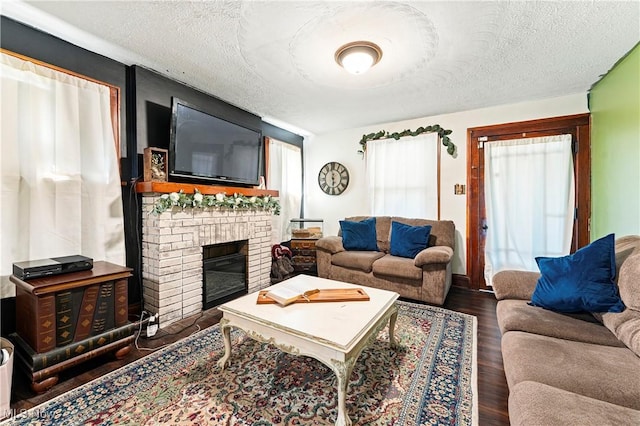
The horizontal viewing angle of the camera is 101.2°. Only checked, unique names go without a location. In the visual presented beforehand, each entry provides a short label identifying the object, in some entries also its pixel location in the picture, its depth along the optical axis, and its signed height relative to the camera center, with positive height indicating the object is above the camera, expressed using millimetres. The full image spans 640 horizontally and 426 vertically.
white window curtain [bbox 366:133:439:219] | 3916 +556
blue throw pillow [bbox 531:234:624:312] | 1566 -459
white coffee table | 1317 -649
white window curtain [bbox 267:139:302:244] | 4270 +540
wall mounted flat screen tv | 2613 +738
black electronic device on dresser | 1684 -349
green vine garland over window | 3770 +1195
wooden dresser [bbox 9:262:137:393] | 1604 -713
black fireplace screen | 2875 -770
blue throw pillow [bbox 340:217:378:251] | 3707 -341
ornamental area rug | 1390 -1072
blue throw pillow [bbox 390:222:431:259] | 3361 -371
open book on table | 1772 -578
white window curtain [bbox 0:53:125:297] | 1872 +358
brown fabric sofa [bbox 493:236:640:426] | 893 -686
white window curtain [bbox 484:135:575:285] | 3160 +126
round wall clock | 4668 +622
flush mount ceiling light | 2096 +1293
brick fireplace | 2451 -388
